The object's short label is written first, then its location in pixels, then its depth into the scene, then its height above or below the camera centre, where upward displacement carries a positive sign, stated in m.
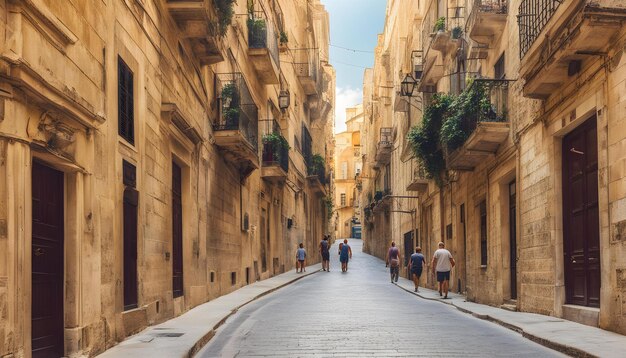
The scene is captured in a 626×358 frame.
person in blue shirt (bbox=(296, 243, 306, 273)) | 35.06 -1.69
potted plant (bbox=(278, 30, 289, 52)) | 34.09 +8.35
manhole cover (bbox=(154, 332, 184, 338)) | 10.46 -1.60
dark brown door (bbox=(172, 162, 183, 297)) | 14.55 -0.19
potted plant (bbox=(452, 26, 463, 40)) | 21.45 +5.42
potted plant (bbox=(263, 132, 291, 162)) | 28.59 +3.05
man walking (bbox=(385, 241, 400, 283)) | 29.72 -1.88
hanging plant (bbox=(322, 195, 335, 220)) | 59.76 +1.32
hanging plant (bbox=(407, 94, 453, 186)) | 21.58 +2.51
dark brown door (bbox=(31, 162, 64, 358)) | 7.48 -0.40
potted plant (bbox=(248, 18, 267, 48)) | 24.80 +6.37
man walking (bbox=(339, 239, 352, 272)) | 37.50 -1.89
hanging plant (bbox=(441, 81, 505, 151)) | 17.11 +2.51
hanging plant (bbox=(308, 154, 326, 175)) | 47.02 +3.58
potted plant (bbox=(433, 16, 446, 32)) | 23.44 +6.19
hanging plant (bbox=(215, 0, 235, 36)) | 16.61 +4.75
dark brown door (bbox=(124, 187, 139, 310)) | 10.59 -0.35
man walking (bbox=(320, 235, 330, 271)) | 37.64 -1.75
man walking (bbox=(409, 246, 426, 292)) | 24.14 -1.53
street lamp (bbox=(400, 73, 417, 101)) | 25.73 +4.69
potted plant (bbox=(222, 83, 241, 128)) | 19.31 +3.10
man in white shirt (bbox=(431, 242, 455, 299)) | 20.47 -1.32
